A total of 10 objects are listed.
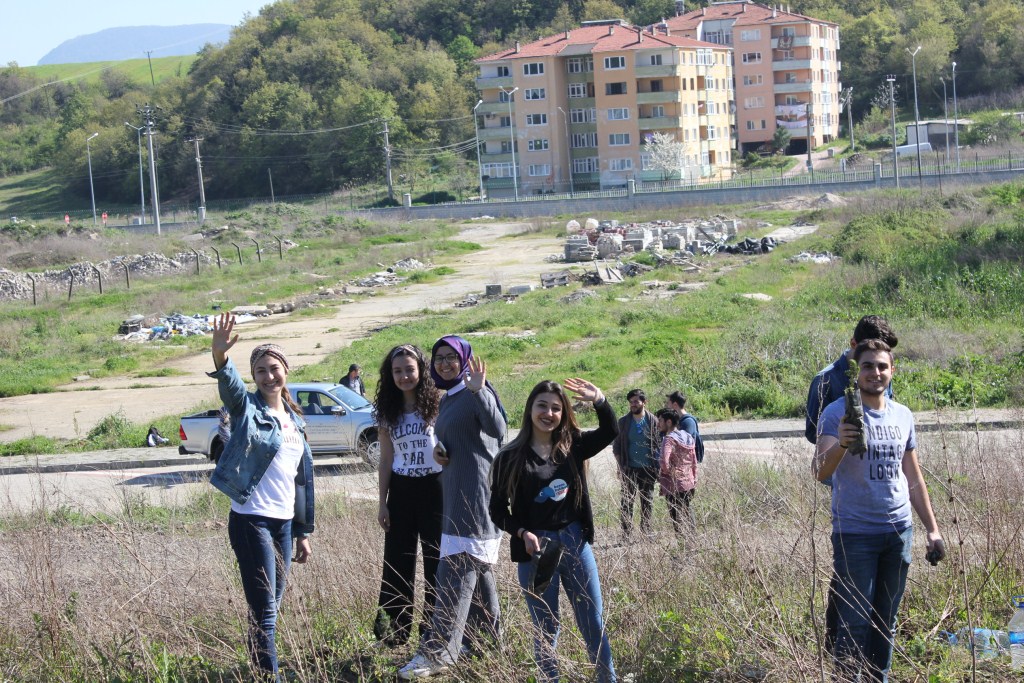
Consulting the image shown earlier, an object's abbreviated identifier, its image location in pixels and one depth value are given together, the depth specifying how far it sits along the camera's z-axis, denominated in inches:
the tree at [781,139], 3831.2
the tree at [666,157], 3467.0
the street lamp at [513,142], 3448.8
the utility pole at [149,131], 2795.3
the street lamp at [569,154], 3809.1
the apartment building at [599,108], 3617.1
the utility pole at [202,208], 3223.9
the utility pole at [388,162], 3676.7
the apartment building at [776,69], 3969.0
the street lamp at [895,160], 2423.8
